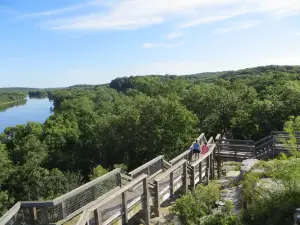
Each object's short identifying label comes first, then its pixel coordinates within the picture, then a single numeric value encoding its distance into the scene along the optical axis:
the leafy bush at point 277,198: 5.89
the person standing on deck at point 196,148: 11.62
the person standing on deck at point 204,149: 12.84
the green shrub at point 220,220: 6.65
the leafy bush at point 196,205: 7.85
